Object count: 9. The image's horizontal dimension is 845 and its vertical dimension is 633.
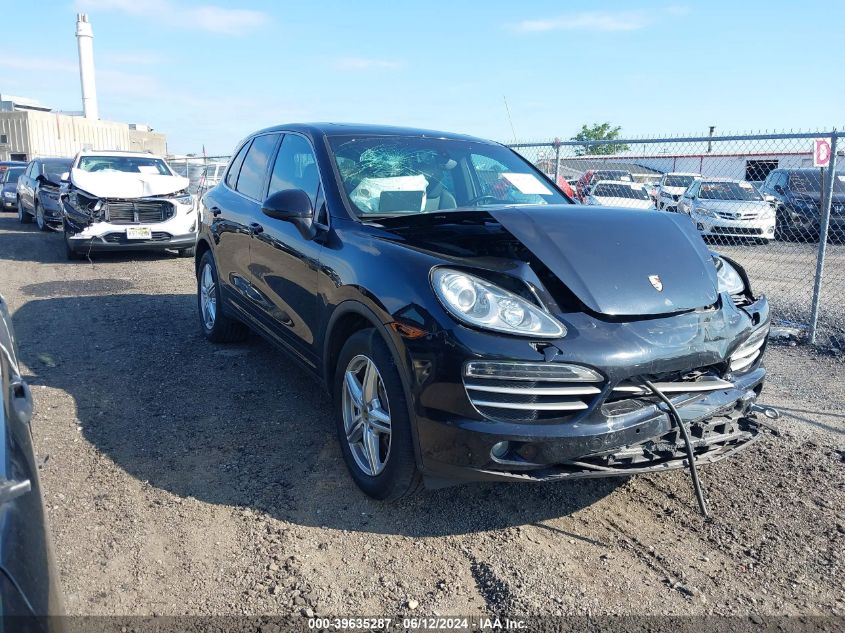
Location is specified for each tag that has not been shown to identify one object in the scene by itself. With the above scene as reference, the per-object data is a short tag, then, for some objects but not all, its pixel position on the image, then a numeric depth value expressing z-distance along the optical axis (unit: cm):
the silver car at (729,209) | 1255
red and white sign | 669
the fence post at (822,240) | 600
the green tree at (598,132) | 5978
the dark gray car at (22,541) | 134
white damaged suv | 1017
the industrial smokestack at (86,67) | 5753
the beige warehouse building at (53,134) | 4994
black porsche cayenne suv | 262
